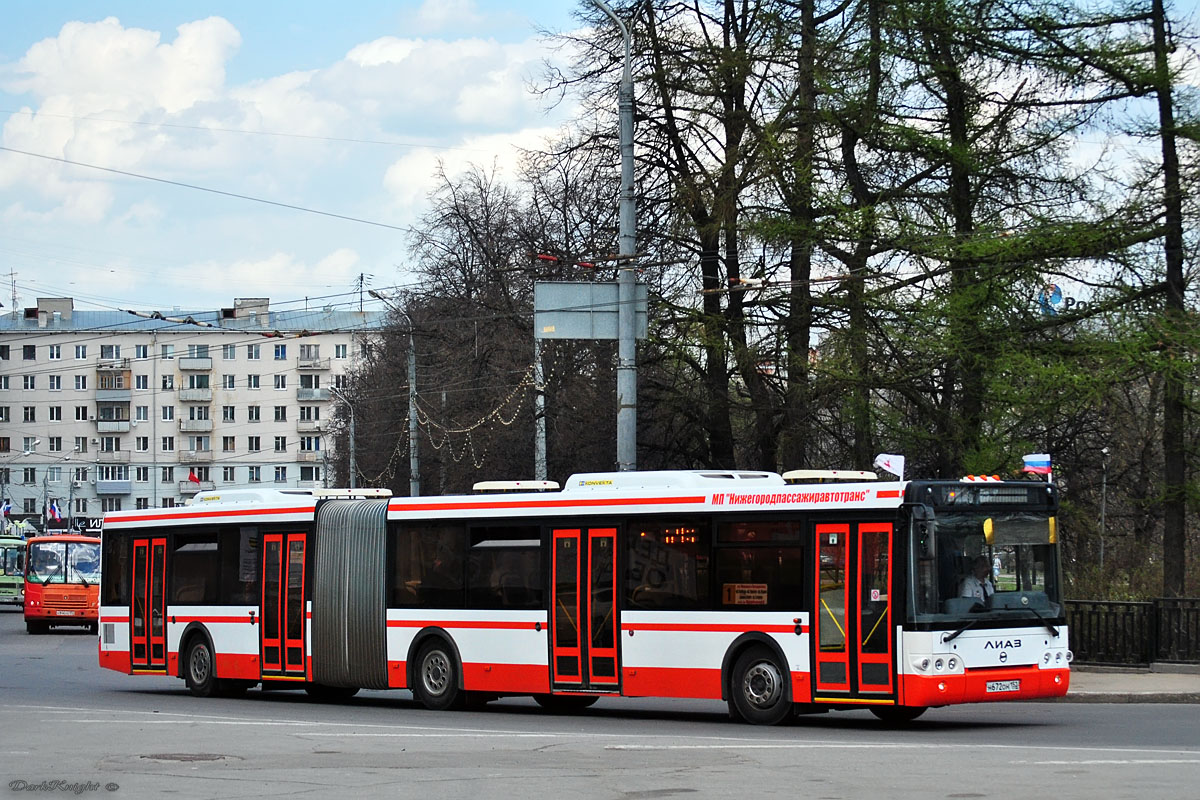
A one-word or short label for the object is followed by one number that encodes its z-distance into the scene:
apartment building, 129.12
